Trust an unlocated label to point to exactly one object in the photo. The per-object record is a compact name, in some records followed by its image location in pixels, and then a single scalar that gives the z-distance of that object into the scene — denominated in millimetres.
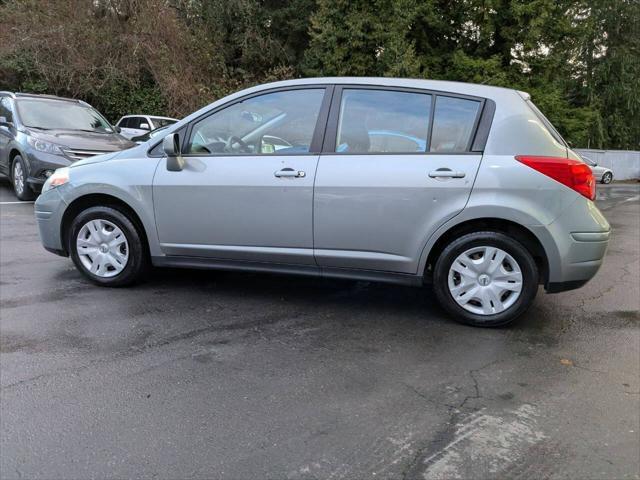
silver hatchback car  3953
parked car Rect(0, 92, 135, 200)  8766
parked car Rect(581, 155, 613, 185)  21791
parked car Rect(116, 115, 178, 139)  17312
